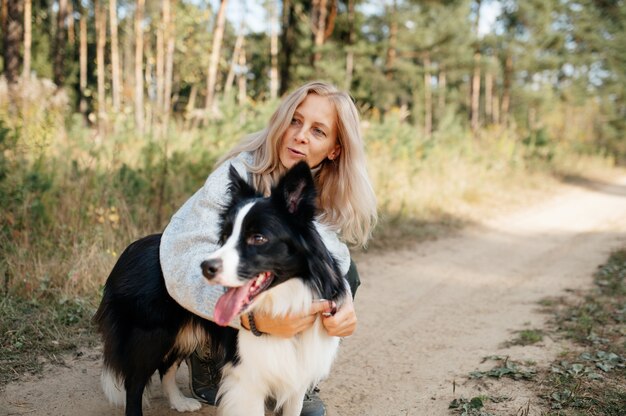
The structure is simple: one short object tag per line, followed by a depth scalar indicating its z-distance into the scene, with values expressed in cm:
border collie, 228
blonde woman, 288
